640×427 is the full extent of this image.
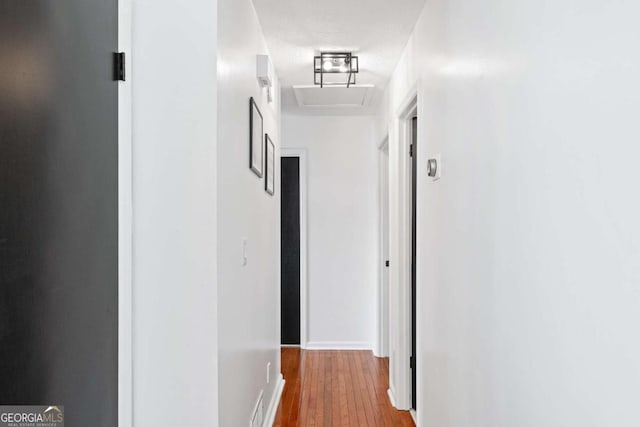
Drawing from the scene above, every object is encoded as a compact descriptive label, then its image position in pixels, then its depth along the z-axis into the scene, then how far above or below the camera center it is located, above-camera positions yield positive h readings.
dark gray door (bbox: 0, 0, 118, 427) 1.06 +0.02
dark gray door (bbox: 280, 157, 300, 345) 5.26 -0.47
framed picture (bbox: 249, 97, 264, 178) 2.47 +0.40
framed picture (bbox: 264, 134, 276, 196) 3.14 +0.33
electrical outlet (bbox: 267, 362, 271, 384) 3.20 -1.02
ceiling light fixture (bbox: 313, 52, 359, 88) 3.40 +1.07
